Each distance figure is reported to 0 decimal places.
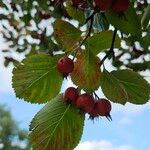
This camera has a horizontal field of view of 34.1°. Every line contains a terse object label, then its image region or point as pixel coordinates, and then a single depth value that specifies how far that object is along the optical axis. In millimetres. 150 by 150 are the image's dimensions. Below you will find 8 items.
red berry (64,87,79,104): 229
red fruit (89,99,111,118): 226
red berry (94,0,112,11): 205
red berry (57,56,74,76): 218
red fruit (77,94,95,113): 220
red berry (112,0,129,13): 211
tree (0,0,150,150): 225
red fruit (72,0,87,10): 233
